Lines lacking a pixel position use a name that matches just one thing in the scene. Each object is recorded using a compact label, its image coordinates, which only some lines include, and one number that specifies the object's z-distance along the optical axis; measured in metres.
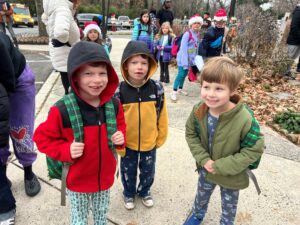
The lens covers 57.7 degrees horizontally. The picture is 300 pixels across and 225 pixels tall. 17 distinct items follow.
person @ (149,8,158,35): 7.13
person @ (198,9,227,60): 5.40
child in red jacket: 1.61
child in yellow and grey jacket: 2.13
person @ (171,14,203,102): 5.29
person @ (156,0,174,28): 9.61
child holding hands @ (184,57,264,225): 1.78
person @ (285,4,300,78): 7.01
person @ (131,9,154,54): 6.63
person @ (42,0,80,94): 3.30
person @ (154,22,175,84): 6.34
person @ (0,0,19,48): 10.43
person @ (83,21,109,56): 4.58
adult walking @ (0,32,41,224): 1.95
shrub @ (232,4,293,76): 7.39
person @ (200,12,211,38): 10.64
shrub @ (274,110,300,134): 4.12
